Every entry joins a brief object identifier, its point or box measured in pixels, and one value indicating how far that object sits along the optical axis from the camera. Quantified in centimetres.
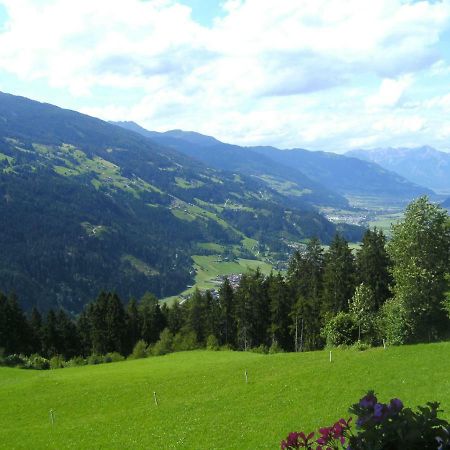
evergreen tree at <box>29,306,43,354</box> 10550
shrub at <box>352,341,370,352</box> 5759
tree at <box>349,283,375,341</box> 6450
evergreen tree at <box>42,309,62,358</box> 10500
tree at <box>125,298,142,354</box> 10956
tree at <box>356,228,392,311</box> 8119
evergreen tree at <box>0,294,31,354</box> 9988
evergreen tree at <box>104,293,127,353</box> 10444
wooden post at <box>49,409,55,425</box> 3948
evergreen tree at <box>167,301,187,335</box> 11450
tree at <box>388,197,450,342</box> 5481
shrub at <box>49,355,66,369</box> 8181
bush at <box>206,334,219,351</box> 8894
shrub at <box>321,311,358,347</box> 6694
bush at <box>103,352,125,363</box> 8756
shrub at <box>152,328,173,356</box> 9164
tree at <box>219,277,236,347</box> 10156
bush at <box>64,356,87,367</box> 8436
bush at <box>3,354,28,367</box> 7938
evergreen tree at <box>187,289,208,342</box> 10500
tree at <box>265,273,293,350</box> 9177
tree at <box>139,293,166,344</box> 11138
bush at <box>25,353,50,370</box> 7994
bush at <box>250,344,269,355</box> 8356
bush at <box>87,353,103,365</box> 8569
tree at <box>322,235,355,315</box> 8088
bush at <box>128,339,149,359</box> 8994
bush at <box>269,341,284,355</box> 8131
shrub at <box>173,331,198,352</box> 9200
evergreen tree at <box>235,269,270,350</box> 9619
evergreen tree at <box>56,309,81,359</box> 10769
